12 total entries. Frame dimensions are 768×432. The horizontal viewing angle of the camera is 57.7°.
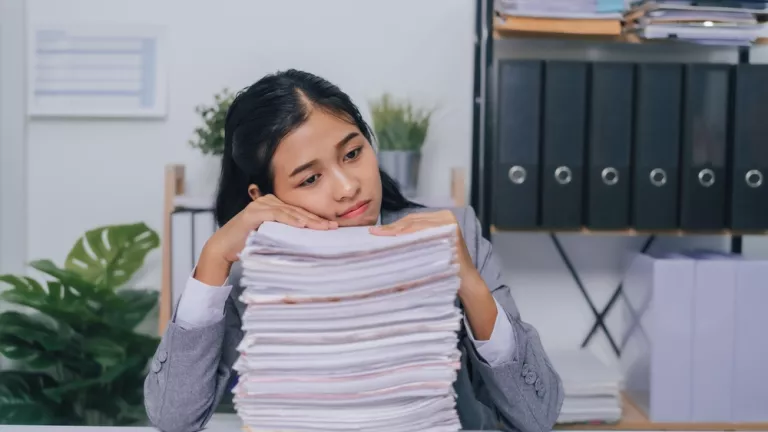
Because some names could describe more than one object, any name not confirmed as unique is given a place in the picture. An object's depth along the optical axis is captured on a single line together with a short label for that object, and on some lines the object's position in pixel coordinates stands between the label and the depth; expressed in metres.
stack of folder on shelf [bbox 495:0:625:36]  1.47
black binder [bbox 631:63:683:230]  1.48
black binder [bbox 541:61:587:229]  1.47
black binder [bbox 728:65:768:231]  1.50
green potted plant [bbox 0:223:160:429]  1.54
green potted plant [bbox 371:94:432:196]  1.55
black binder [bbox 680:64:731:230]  1.49
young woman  0.77
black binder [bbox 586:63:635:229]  1.48
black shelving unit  1.50
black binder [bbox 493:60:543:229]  1.46
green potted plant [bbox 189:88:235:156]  1.56
